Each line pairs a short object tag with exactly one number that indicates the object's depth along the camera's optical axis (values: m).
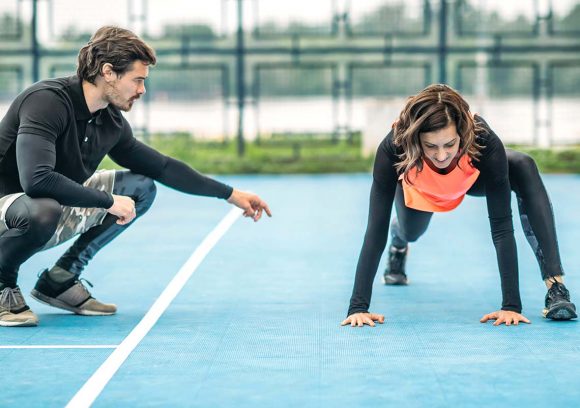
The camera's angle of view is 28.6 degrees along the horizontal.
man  4.33
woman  4.20
